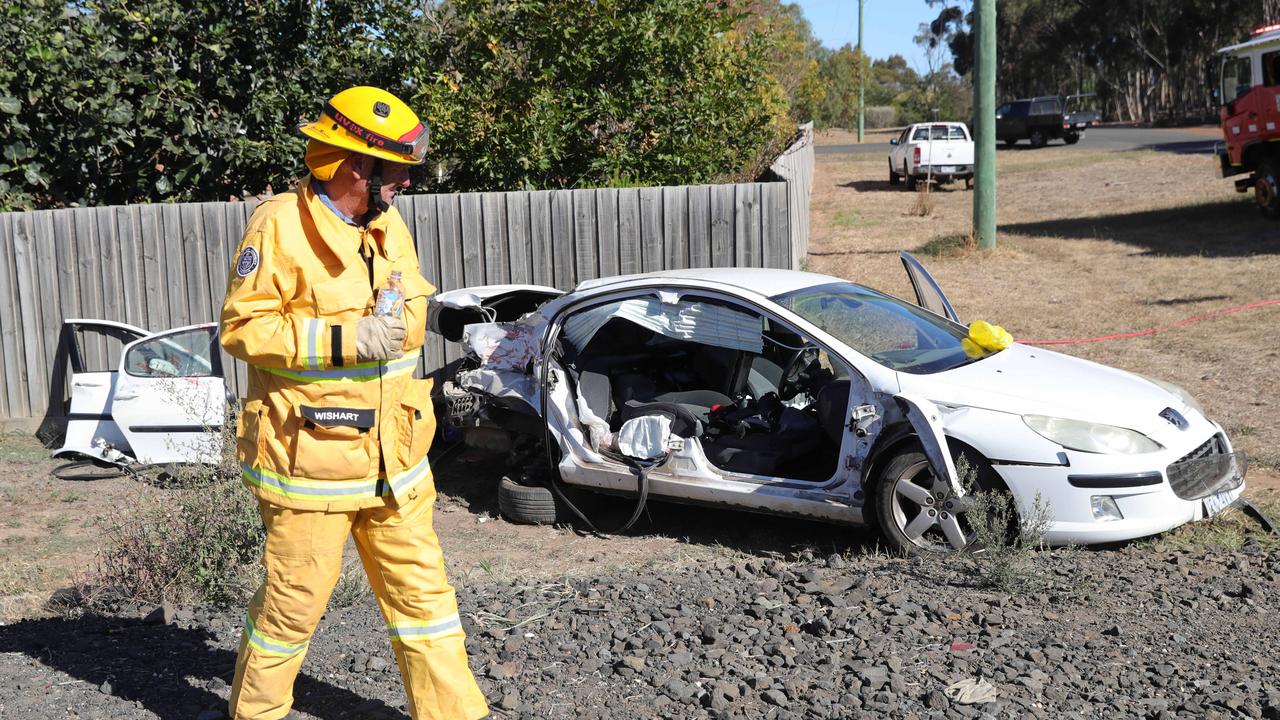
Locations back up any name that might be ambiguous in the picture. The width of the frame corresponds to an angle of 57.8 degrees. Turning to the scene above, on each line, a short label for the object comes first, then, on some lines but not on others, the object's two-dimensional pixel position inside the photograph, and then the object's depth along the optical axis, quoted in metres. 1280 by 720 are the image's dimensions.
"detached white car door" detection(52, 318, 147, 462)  8.02
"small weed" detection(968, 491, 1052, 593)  4.69
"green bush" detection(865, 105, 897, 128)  79.00
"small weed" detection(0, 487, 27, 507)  7.45
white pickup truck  27.09
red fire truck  17.45
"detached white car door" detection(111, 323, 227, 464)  7.63
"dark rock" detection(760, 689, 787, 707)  3.80
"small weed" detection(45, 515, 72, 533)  6.92
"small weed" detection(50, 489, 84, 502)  7.47
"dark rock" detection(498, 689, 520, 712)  3.81
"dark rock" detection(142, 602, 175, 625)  4.72
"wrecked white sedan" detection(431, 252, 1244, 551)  5.27
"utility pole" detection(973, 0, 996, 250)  15.16
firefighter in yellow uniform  3.31
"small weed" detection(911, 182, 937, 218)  21.95
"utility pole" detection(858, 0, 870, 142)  52.75
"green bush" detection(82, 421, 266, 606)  4.92
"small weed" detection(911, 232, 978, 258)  16.25
